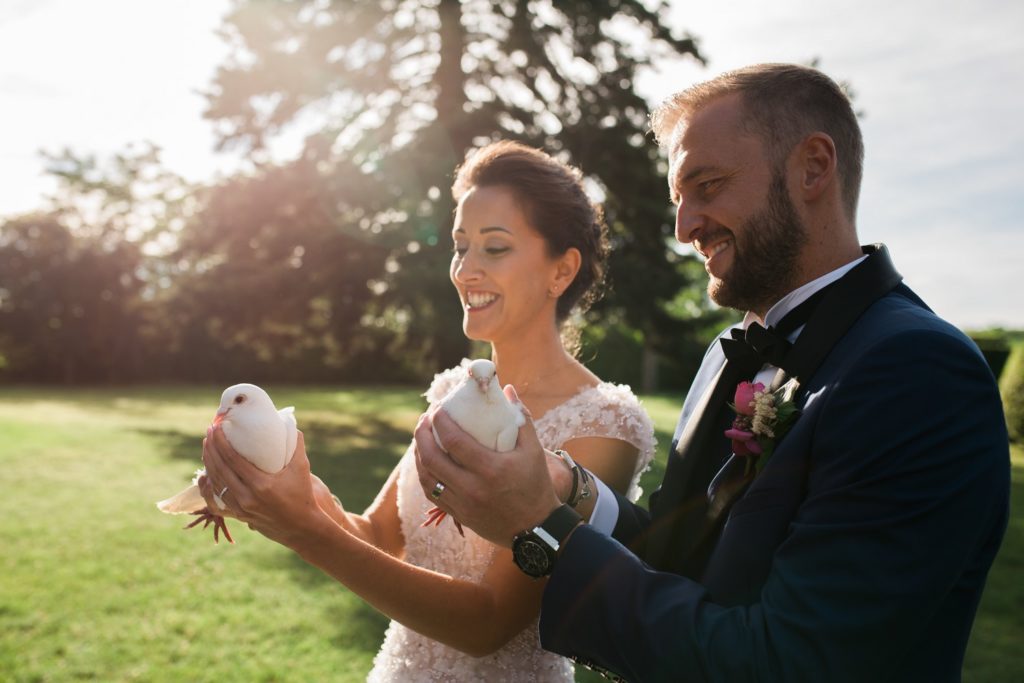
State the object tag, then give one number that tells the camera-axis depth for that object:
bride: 2.21
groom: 1.38
